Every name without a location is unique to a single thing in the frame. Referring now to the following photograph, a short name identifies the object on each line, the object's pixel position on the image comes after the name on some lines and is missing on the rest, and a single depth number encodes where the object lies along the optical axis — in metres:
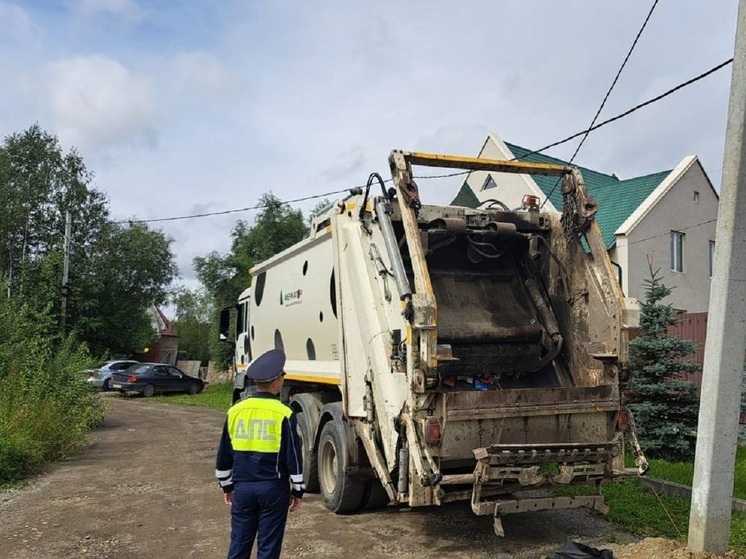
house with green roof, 18.11
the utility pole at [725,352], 4.25
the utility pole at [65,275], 22.86
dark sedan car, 23.17
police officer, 3.88
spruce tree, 8.27
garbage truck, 4.84
